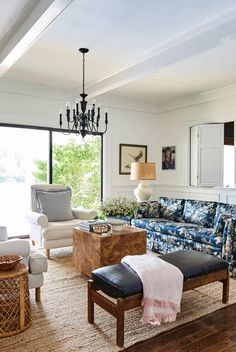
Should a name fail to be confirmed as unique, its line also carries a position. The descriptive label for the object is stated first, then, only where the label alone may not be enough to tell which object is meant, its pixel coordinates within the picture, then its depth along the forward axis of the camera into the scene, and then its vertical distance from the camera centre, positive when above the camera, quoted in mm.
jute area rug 2186 -1259
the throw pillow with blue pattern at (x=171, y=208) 5039 -605
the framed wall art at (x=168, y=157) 6492 +364
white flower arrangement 3612 -415
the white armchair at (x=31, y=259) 2567 -794
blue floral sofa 3621 -781
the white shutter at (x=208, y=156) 5500 +344
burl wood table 3336 -868
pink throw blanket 2309 -927
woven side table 2283 -1014
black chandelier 3912 +740
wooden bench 2199 -884
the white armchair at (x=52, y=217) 4215 -685
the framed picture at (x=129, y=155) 6469 +402
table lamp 5430 +45
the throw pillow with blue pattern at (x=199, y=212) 4480 -606
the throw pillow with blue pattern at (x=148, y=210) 5250 -652
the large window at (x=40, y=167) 5398 +121
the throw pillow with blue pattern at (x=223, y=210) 3861 -509
